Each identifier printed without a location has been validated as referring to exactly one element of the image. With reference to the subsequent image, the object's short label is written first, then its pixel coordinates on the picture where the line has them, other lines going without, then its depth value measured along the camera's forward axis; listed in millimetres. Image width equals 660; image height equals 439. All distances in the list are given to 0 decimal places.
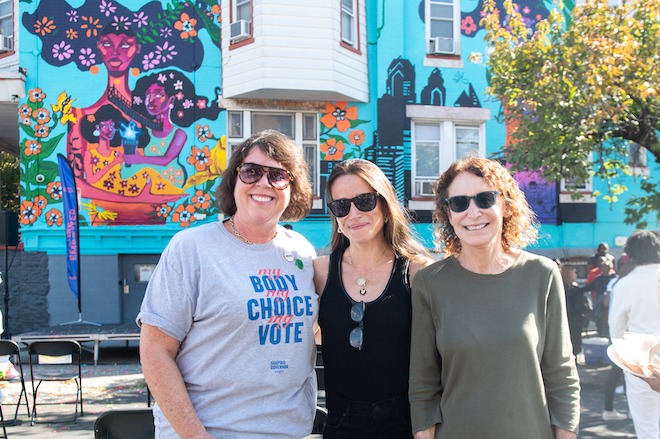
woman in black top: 2410
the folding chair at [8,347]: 6129
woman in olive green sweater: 2215
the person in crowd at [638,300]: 4629
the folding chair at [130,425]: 2791
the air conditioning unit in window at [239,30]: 11867
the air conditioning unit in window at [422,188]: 12984
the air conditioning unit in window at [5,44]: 12445
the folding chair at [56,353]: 6551
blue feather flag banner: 10852
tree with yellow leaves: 7809
